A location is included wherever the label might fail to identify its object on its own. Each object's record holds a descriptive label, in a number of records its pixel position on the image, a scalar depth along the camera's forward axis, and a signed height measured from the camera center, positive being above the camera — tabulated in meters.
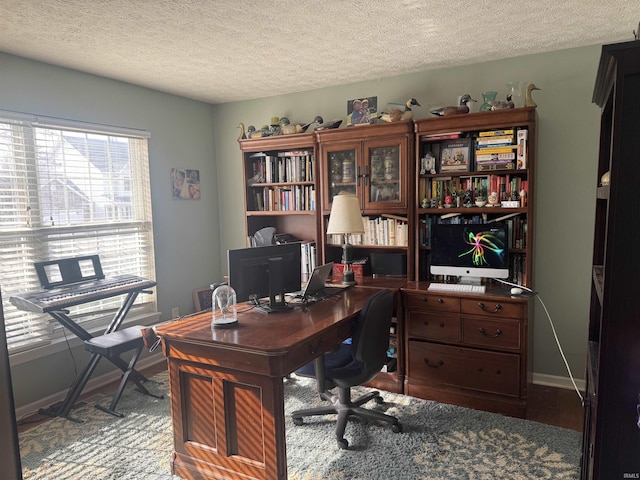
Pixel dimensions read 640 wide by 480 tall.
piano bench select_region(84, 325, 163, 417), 3.09 -0.97
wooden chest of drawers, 2.98 -1.05
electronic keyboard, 2.86 -0.59
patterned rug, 2.42 -1.45
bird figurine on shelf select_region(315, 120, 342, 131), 3.76 +0.63
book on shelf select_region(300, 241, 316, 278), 4.02 -0.50
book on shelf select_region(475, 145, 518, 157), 3.14 +0.33
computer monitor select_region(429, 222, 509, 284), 3.18 -0.39
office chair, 2.61 -0.99
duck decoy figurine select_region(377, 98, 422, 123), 3.48 +0.66
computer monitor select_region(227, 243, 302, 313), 2.63 -0.43
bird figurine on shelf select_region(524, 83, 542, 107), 3.04 +0.67
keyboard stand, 3.10 -1.20
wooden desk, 2.14 -0.92
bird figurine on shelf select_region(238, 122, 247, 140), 4.16 +0.63
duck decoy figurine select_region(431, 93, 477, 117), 3.29 +0.65
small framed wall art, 4.32 +0.19
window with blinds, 3.12 -0.01
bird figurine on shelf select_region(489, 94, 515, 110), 3.14 +0.64
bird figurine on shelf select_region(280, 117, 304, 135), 3.94 +0.64
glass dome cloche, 2.57 -0.57
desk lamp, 3.37 -0.13
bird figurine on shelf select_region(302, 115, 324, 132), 3.89 +0.68
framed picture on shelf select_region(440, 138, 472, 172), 3.34 +0.31
